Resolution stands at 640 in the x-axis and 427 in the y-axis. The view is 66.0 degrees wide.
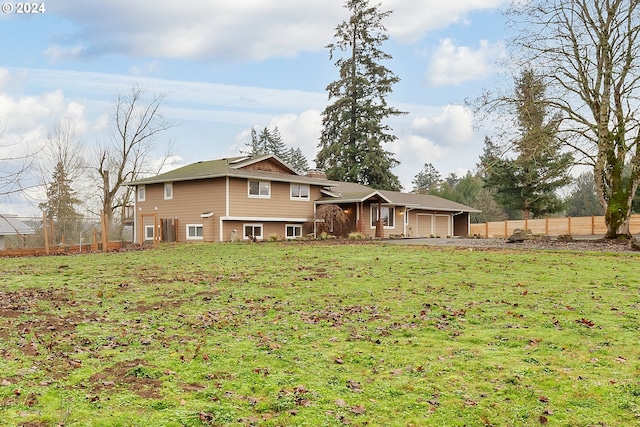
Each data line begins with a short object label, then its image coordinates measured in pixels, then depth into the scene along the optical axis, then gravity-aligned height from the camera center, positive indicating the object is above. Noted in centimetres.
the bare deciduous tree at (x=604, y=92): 2298 +632
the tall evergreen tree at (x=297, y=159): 7388 +1004
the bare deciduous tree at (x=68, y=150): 3378 +540
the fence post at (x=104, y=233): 2395 -31
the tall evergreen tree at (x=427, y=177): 8756 +857
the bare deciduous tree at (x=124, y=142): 3709 +648
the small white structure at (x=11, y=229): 3398 -9
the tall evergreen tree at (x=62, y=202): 3394 +180
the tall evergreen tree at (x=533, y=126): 2306 +483
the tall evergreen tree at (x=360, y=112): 4903 +1148
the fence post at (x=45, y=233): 2148 -28
